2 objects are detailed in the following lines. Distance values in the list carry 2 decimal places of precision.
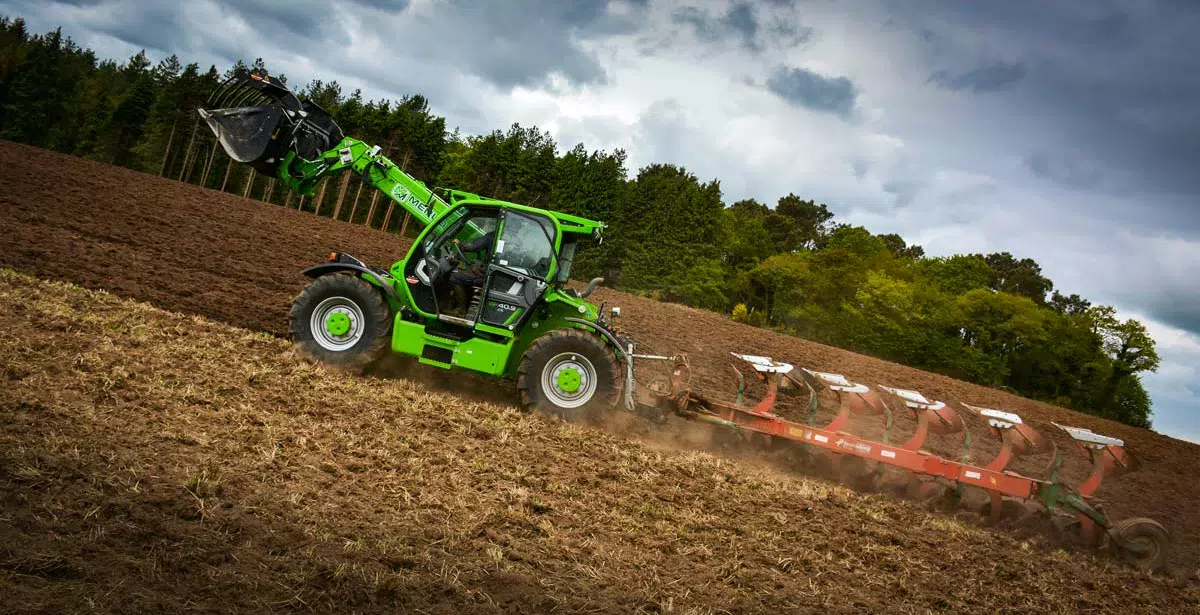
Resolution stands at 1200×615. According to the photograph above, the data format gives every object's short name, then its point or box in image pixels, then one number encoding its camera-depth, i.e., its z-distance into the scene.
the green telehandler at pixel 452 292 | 8.75
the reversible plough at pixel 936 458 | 8.98
